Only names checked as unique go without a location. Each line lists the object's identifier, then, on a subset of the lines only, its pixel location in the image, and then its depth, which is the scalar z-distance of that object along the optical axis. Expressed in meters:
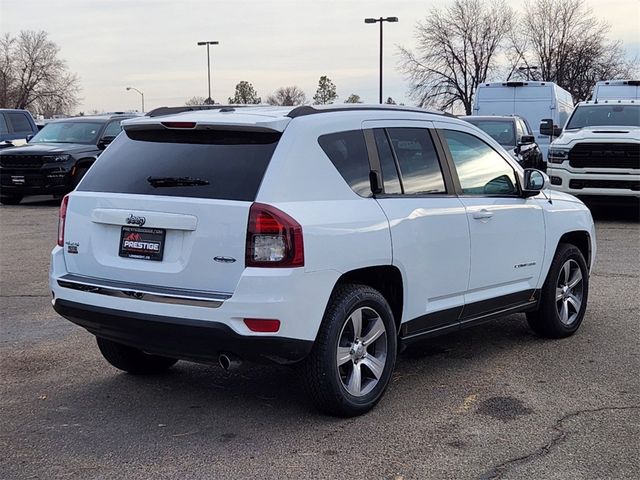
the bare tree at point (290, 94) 75.81
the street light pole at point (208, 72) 54.59
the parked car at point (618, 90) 22.08
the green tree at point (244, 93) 83.19
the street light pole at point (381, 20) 39.22
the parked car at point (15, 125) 20.36
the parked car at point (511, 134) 15.78
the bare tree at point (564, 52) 51.78
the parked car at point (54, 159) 16.72
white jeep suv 4.06
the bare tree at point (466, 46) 51.53
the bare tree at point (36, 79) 72.50
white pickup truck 13.36
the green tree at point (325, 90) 78.39
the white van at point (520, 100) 22.02
